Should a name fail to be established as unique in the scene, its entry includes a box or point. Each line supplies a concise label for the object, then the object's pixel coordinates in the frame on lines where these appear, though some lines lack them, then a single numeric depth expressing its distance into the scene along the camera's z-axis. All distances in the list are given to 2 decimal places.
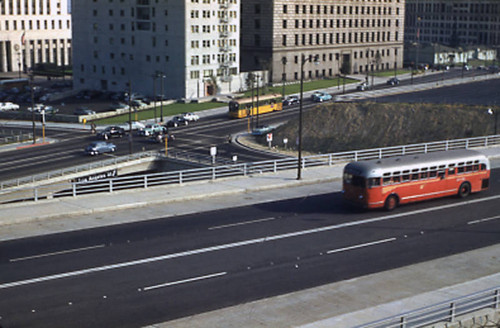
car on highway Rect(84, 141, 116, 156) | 76.88
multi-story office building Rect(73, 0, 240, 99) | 123.31
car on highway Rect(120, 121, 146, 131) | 93.12
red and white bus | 39.53
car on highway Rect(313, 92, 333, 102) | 120.00
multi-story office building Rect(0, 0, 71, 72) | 173.50
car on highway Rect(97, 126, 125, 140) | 87.88
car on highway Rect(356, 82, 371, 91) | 134.66
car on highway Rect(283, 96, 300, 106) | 118.75
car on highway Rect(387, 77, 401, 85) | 142.00
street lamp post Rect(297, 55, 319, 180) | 47.97
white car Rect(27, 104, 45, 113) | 109.00
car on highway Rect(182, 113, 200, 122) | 102.12
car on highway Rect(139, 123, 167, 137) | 90.50
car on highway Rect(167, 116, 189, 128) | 98.75
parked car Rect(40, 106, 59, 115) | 107.31
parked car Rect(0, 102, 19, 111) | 113.69
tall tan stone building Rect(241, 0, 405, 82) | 143.00
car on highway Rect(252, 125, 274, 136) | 93.00
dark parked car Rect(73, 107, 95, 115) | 107.56
